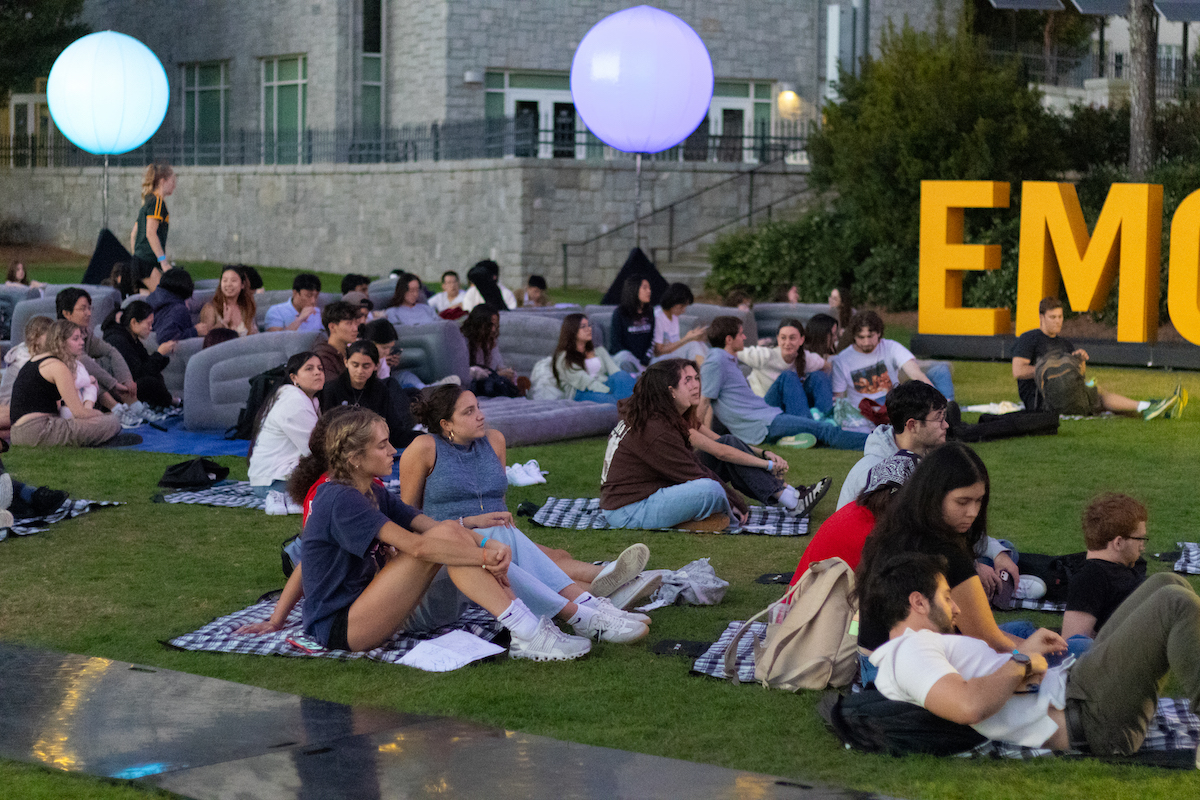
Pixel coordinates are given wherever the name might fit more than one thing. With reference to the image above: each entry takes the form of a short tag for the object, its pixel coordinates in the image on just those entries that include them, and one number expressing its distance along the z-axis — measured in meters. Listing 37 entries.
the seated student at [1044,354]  12.94
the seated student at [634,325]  14.66
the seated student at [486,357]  13.52
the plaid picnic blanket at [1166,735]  4.66
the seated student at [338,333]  10.45
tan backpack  5.35
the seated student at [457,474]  6.73
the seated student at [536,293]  18.75
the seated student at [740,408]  11.36
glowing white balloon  19.28
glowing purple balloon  16.08
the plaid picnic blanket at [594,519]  8.70
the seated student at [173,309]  13.91
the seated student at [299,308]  14.45
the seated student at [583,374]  13.21
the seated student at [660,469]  8.16
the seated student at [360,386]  9.65
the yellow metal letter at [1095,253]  17.64
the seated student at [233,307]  13.87
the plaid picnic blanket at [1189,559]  7.34
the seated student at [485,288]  17.72
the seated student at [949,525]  4.81
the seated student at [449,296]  18.75
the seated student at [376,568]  5.66
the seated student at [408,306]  15.17
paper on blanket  5.75
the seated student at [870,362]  11.97
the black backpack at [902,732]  4.64
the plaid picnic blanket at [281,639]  5.94
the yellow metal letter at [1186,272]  17.27
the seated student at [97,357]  11.68
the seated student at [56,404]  10.85
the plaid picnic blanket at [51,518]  8.47
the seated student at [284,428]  8.99
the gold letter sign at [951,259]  19.14
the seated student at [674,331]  14.14
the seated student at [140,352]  13.33
